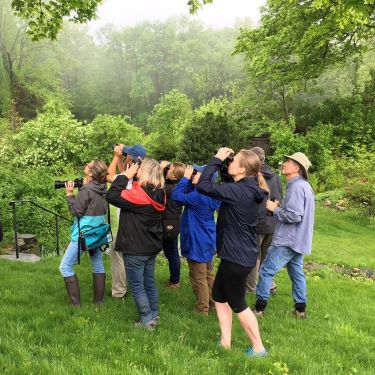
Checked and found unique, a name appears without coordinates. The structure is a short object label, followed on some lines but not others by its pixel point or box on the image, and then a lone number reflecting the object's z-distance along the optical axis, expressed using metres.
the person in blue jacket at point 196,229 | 5.00
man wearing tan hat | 5.07
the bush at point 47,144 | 27.41
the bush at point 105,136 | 29.80
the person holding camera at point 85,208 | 5.12
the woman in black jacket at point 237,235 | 3.96
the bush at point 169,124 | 33.31
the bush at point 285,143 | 25.34
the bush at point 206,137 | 25.52
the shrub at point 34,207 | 11.12
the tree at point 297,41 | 19.17
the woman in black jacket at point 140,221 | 4.55
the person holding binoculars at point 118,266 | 5.79
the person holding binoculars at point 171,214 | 5.84
